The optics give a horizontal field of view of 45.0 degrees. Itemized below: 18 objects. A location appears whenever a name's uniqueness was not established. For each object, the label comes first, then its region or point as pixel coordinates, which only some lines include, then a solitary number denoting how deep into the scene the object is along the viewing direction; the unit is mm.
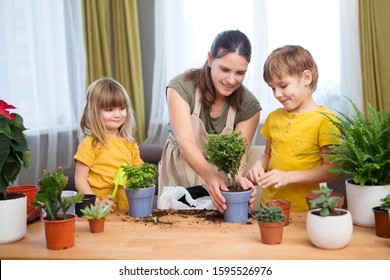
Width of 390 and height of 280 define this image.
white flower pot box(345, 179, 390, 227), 1548
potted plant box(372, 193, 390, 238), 1457
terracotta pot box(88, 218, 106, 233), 1612
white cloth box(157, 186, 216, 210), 1988
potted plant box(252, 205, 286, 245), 1417
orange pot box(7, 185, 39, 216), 1765
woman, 2182
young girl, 2318
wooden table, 1358
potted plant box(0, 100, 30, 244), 1522
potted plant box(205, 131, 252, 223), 1608
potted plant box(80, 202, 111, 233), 1610
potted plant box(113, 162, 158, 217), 1763
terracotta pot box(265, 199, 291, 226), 1618
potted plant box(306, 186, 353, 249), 1358
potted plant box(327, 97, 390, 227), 1542
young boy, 1983
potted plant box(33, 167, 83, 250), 1452
